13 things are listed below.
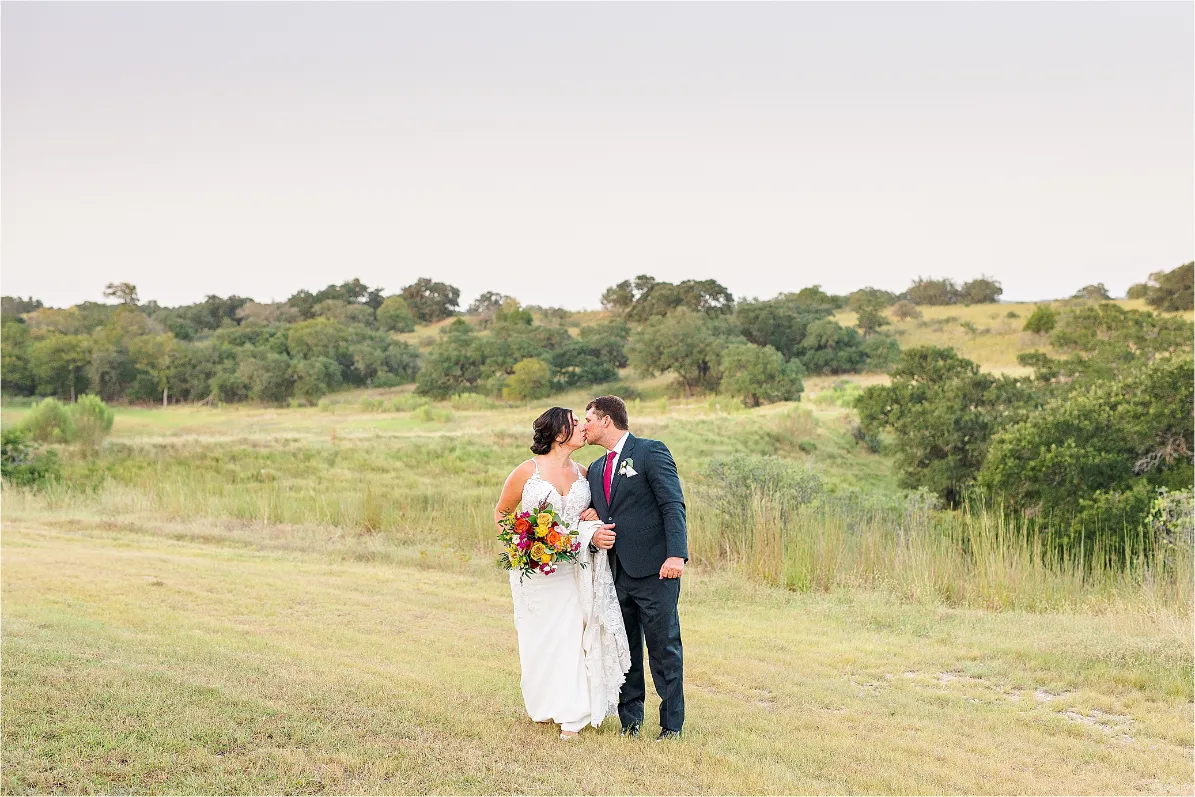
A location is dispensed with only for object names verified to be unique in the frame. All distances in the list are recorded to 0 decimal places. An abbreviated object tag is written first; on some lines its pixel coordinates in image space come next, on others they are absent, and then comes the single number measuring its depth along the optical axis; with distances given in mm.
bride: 5641
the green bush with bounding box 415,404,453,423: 38025
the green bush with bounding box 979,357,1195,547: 15281
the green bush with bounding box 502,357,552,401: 47762
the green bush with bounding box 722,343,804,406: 44875
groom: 5617
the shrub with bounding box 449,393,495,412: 46156
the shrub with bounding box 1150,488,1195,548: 11477
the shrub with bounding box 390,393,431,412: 44944
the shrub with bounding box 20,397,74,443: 27094
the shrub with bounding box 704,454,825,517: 14625
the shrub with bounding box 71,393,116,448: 26497
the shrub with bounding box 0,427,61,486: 21594
